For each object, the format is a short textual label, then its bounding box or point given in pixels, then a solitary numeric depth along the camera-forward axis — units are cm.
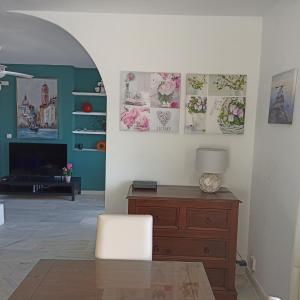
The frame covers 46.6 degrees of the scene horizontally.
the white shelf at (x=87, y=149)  725
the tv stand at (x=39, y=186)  675
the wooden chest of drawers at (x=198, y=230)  291
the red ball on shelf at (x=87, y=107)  711
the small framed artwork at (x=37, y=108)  707
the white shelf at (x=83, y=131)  717
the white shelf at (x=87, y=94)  712
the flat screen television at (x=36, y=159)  701
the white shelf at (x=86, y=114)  710
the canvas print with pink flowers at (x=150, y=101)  333
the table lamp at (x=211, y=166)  307
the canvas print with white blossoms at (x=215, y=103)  333
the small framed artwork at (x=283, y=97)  244
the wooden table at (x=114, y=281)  149
